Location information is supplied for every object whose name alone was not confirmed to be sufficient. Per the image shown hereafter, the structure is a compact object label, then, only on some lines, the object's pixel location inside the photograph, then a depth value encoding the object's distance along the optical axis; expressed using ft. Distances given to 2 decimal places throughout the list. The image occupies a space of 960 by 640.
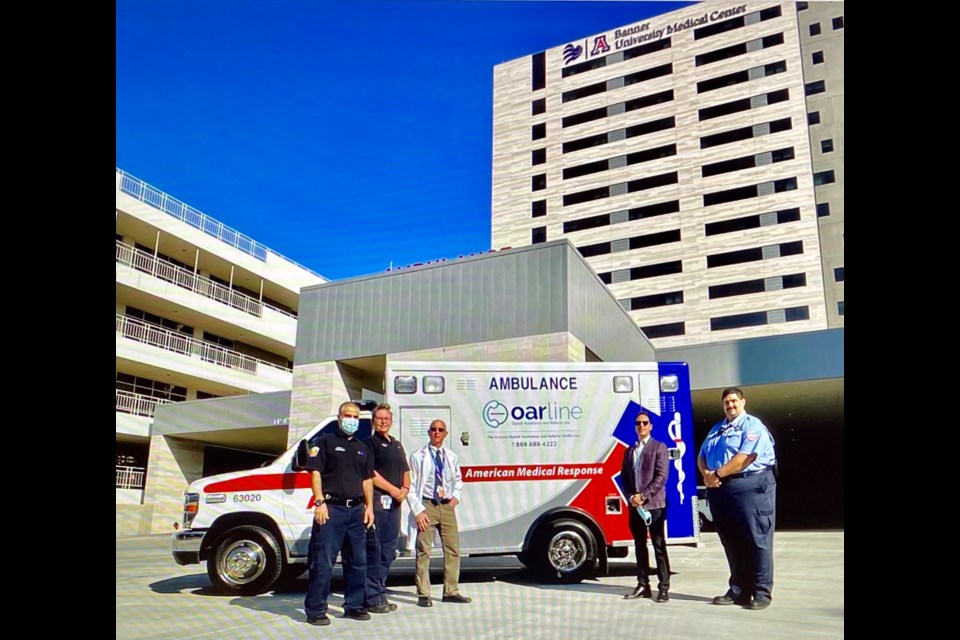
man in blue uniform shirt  22.45
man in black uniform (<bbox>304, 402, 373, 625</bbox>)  21.20
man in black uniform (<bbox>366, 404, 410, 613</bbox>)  23.49
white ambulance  28.04
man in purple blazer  24.39
